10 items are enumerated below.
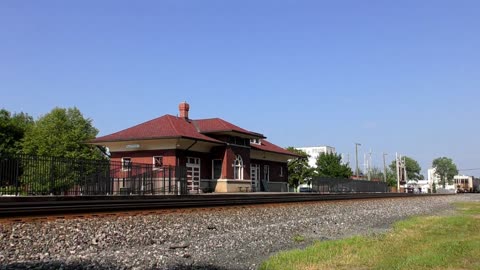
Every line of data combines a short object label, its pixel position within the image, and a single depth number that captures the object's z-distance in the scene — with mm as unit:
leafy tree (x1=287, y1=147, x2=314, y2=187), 81438
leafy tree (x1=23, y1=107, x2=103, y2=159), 73188
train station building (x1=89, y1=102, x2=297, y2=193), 41312
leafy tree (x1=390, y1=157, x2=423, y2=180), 198125
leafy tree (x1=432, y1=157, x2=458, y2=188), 183625
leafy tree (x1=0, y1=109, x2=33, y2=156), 78562
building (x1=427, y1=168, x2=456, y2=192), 167375
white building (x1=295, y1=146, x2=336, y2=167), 181875
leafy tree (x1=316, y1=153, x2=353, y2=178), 77000
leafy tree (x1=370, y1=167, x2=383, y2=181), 171975
